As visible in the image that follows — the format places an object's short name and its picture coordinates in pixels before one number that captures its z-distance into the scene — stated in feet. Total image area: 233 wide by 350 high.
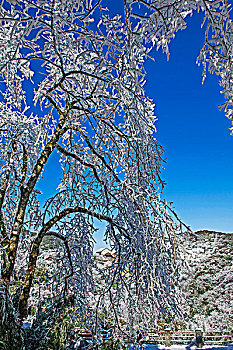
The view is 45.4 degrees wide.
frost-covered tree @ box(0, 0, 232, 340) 5.33
